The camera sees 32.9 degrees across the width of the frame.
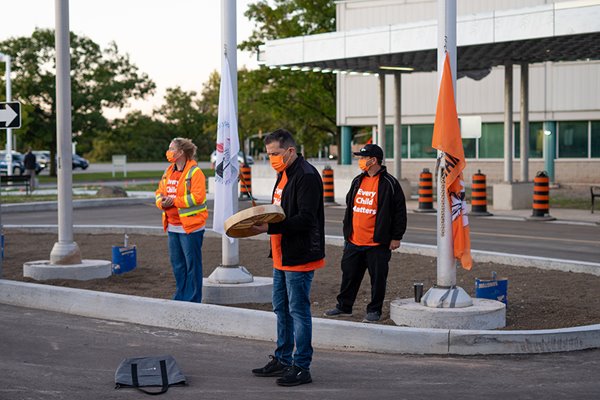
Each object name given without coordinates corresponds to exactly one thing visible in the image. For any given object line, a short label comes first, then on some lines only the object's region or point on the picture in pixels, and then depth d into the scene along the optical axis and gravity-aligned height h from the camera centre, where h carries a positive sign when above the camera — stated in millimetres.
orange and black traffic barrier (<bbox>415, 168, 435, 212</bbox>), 27578 -1181
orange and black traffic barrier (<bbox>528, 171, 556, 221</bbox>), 24406 -1188
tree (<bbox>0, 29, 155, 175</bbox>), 58906 +4283
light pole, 42625 +2381
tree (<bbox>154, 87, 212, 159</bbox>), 101750 +3735
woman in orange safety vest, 11375 -666
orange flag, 10125 +42
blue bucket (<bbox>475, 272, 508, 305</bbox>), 10844 -1482
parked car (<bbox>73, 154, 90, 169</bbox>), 74812 -570
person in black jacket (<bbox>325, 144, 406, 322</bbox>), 10719 -812
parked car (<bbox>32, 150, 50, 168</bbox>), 77125 -110
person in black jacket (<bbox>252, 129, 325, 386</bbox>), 7988 -671
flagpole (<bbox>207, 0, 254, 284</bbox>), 11672 +46
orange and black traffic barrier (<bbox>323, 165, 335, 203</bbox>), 30484 -999
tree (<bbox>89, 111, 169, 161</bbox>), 99200 +1059
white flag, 11648 -12
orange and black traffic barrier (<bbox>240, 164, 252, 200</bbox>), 33309 -757
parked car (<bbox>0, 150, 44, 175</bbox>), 60678 -466
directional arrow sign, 13688 +552
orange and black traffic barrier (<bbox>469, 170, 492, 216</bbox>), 26047 -1226
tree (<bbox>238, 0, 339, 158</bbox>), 56781 +4282
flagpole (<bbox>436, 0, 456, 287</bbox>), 10266 -458
